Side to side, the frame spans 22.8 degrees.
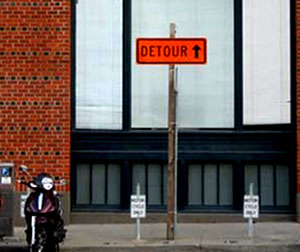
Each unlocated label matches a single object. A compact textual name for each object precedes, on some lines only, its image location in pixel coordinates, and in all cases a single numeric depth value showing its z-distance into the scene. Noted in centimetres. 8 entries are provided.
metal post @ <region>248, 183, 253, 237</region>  1262
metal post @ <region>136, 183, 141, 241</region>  1253
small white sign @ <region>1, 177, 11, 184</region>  1228
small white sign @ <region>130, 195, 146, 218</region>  1242
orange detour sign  1233
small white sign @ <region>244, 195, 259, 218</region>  1262
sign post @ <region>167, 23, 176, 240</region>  1241
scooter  1088
